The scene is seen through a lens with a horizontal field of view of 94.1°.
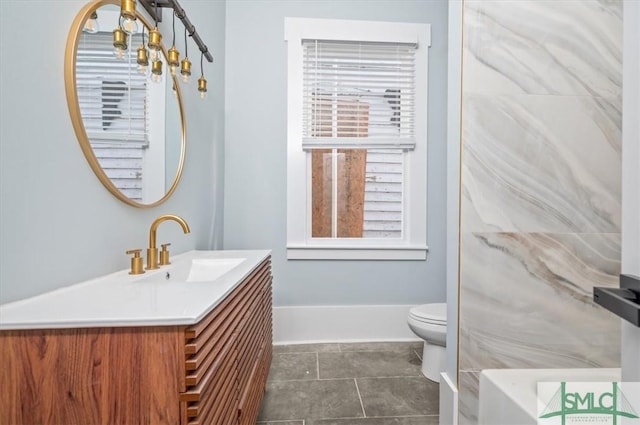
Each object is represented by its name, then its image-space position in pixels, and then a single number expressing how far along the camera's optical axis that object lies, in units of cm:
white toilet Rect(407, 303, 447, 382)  178
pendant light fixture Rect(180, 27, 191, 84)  143
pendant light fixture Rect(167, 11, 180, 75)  130
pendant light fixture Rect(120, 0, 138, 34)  100
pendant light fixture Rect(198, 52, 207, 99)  167
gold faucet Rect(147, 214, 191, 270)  129
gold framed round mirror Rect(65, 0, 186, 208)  100
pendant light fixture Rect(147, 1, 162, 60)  113
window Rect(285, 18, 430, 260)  239
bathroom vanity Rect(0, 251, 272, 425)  66
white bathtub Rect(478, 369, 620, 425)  95
